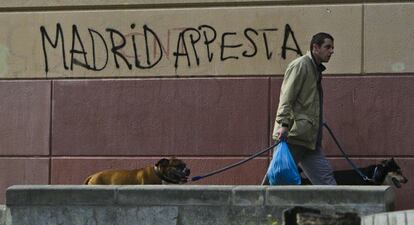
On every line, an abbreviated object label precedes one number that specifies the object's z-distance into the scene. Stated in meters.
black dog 16.04
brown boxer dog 16.43
